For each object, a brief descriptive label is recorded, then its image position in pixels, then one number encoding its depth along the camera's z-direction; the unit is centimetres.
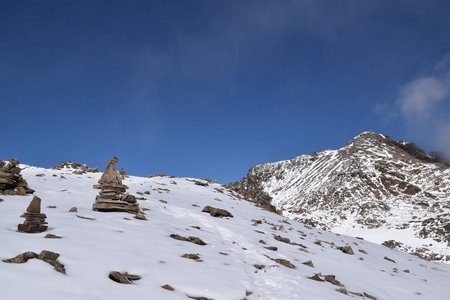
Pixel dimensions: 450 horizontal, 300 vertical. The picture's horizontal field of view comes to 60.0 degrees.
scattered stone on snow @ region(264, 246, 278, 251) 1451
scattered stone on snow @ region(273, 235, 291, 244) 1748
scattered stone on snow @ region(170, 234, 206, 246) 1255
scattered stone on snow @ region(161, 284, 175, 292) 741
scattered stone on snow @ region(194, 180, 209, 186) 3964
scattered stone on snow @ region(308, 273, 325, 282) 1115
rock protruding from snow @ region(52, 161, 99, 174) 4116
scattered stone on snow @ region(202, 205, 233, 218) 2138
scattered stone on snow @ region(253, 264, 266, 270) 1114
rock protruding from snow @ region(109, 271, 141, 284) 720
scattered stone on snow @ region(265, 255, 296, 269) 1208
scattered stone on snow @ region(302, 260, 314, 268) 1320
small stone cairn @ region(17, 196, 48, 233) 966
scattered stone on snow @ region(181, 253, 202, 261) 1013
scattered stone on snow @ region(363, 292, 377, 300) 1092
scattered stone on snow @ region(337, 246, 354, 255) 1911
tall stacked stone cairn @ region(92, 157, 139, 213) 1542
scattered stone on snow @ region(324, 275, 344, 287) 1132
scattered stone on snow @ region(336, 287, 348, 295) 1037
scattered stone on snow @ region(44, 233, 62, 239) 923
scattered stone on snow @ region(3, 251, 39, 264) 695
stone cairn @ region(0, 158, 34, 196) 1725
